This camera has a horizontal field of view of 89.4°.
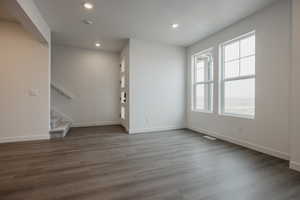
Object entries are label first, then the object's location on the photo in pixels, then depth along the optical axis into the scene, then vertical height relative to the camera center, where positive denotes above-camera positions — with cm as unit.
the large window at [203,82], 447 +54
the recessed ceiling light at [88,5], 276 +175
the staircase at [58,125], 396 -75
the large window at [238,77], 328 +53
